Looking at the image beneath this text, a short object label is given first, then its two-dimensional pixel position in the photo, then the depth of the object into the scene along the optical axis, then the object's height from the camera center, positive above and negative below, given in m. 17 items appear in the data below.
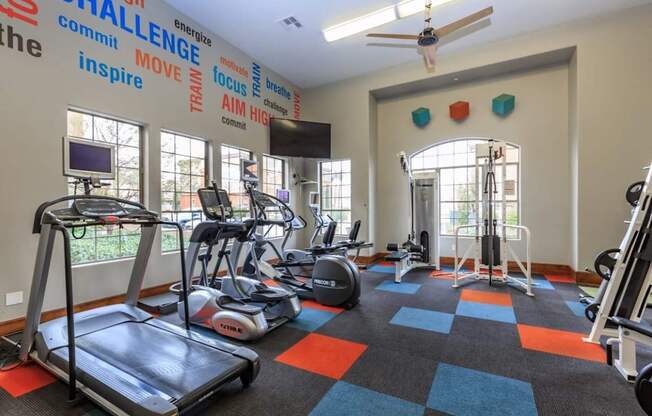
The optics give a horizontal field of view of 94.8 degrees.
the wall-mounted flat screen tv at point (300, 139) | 6.77 +1.57
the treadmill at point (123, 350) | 1.87 -1.13
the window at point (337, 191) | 7.48 +0.36
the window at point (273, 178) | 6.91 +0.66
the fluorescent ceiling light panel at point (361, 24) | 4.88 +3.10
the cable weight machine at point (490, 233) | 4.97 -0.49
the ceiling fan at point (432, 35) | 3.57 +2.18
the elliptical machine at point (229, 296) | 3.03 -1.04
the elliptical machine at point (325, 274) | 3.88 -0.92
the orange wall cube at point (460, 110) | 6.50 +2.06
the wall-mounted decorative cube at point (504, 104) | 6.09 +2.05
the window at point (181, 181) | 4.76 +0.43
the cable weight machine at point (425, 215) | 6.34 -0.23
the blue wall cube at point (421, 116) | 6.89 +2.04
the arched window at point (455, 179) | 6.73 +0.58
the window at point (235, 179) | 5.77 +0.53
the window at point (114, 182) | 3.77 +0.36
